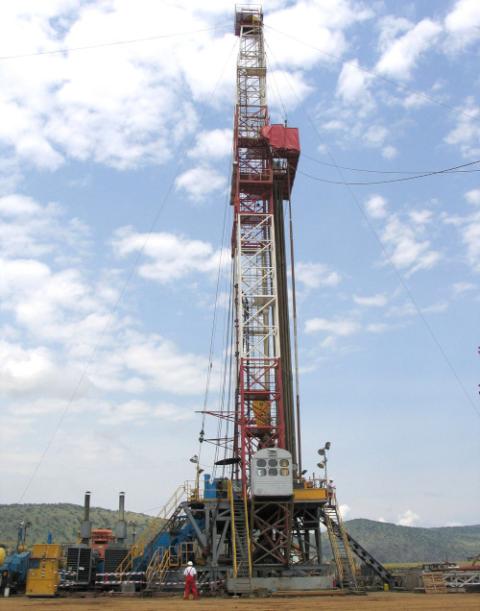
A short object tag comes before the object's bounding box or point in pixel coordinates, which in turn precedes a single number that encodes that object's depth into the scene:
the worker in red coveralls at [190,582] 24.92
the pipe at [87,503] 45.69
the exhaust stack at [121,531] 39.03
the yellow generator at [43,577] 28.73
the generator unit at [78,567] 31.80
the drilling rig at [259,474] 32.88
